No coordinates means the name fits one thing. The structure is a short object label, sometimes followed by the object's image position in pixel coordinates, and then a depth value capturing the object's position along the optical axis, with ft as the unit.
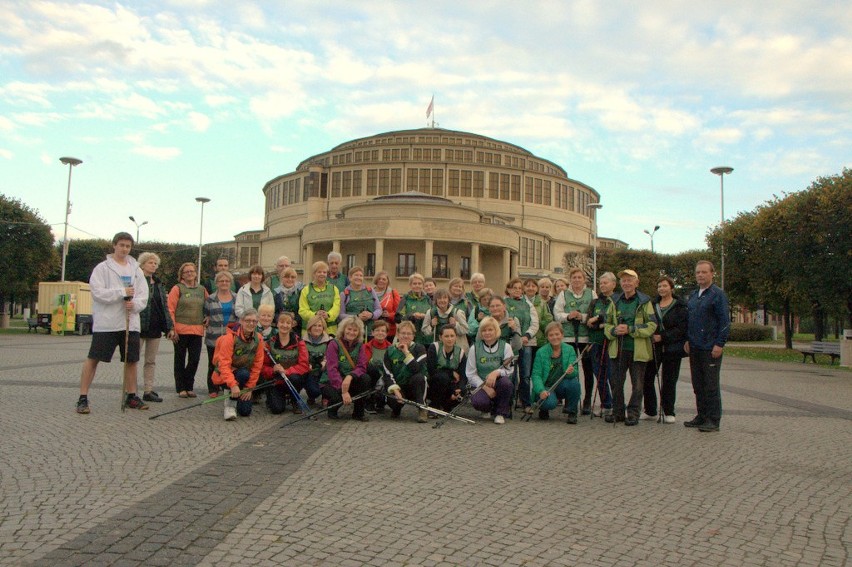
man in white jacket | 27.07
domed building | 188.96
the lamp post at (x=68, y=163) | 128.26
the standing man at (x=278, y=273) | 34.09
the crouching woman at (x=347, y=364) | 27.81
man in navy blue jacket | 27.73
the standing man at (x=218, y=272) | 33.73
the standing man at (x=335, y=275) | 33.86
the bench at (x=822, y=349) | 77.82
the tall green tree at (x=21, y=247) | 119.96
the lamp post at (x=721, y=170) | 106.01
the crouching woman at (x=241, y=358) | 27.48
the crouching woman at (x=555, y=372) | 28.81
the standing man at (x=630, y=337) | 28.94
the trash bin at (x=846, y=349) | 74.79
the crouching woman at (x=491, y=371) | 28.14
